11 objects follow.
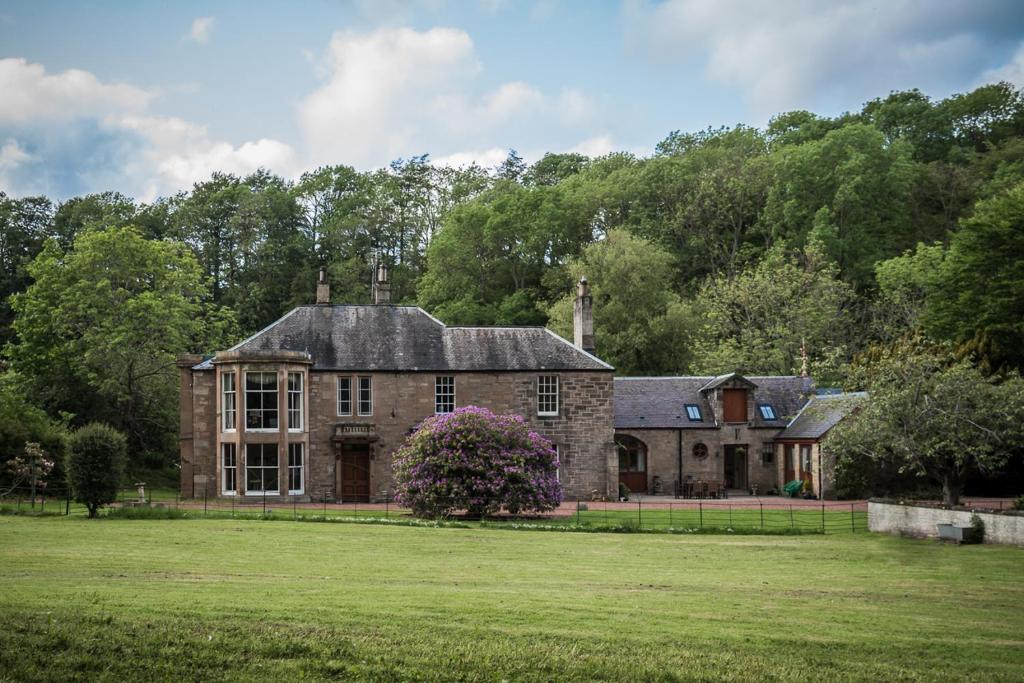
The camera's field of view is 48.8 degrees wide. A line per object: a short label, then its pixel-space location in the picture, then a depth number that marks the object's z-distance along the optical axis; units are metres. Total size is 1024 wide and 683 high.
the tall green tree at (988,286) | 47.47
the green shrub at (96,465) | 35.62
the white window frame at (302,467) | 46.12
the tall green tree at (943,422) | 35.66
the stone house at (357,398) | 45.41
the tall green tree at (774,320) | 63.28
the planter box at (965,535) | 30.59
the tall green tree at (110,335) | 55.34
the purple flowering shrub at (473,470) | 37.41
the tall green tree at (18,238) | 75.12
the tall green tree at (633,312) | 66.06
